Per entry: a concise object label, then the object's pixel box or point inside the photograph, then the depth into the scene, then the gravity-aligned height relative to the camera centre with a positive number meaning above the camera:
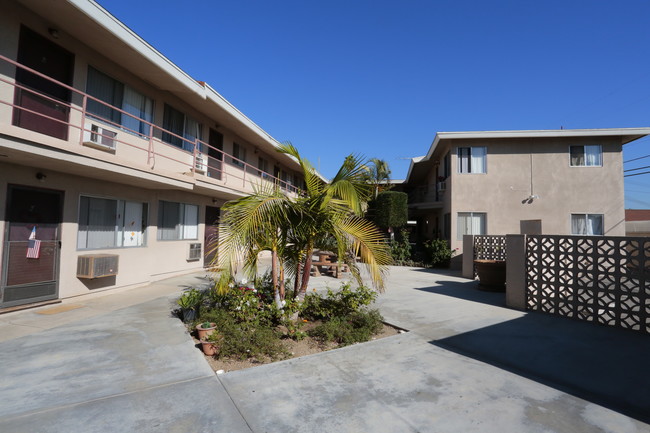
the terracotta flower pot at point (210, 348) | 4.71 -1.69
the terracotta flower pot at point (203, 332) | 4.94 -1.55
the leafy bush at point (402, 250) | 17.95 -0.87
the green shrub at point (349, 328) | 5.26 -1.59
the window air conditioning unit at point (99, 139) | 7.84 +2.17
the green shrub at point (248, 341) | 4.55 -1.58
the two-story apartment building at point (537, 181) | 15.61 +2.73
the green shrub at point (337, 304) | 6.07 -1.35
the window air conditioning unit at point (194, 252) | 12.10 -0.88
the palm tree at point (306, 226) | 5.32 +0.09
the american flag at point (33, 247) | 6.95 -0.49
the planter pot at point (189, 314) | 6.09 -1.59
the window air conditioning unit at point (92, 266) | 7.85 -0.96
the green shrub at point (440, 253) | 16.31 -0.89
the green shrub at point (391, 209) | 18.88 +1.39
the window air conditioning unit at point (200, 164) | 11.70 +2.35
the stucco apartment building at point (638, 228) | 21.86 +0.82
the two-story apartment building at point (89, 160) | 6.64 +1.40
